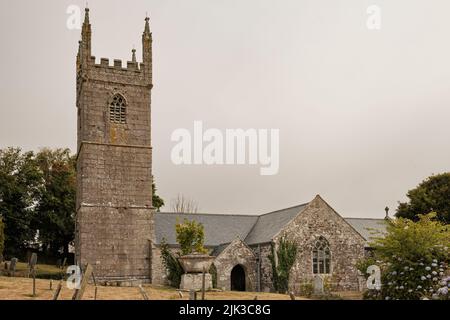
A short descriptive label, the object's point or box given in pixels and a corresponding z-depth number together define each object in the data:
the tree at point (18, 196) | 45.19
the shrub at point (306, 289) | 30.09
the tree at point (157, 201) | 48.62
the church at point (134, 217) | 30.53
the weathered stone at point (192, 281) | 24.23
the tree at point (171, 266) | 29.14
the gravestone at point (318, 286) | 28.69
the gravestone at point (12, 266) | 28.30
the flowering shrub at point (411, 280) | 15.71
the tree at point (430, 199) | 41.97
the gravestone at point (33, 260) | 20.74
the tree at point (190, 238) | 28.94
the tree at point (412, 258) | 16.22
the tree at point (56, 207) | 47.97
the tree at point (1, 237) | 29.41
